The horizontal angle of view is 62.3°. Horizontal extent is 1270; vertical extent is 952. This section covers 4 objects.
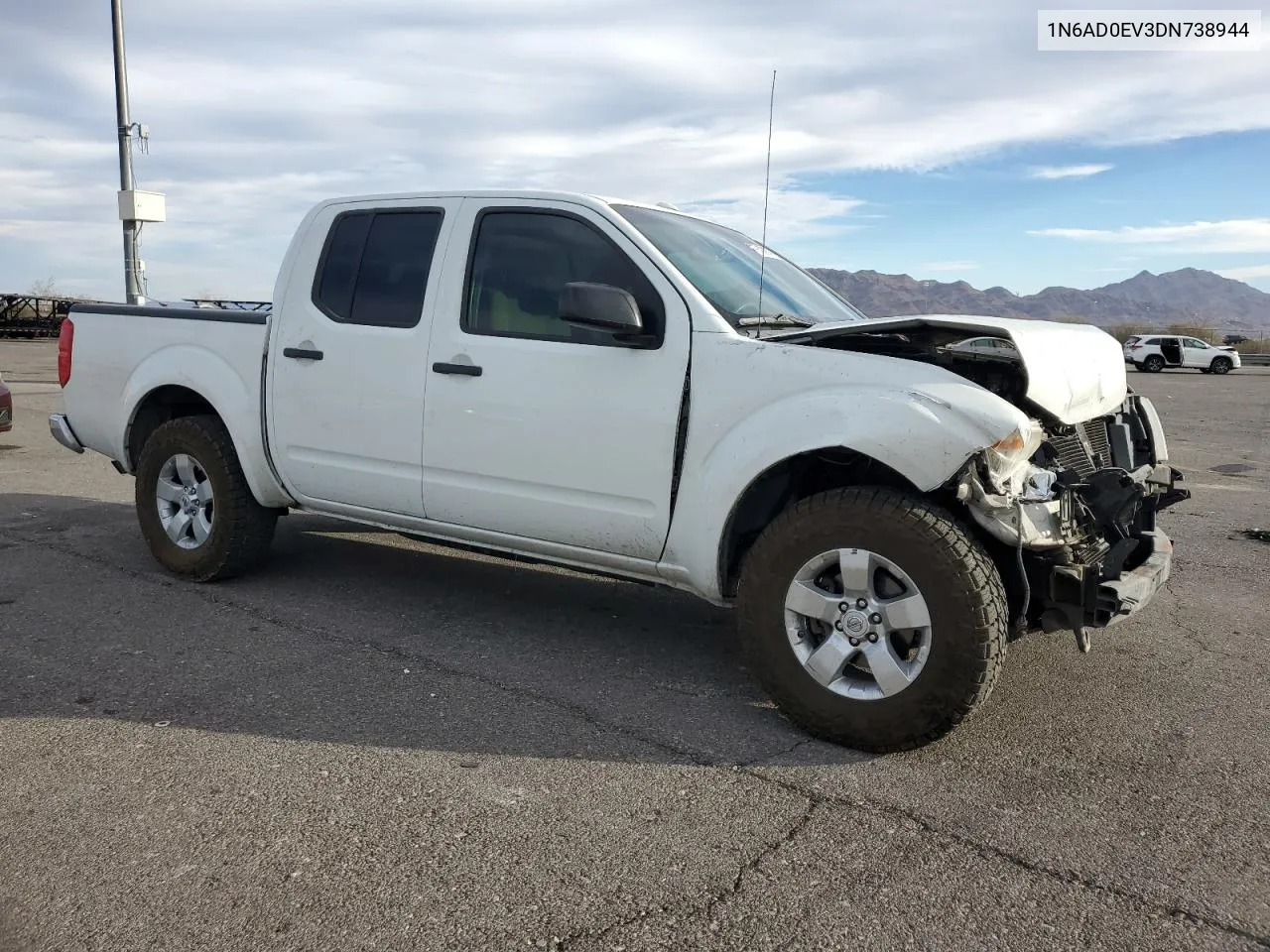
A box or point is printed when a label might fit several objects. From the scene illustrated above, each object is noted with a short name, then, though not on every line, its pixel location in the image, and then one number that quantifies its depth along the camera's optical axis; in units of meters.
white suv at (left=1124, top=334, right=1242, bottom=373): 39.56
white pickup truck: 3.47
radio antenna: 4.37
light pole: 15.17
